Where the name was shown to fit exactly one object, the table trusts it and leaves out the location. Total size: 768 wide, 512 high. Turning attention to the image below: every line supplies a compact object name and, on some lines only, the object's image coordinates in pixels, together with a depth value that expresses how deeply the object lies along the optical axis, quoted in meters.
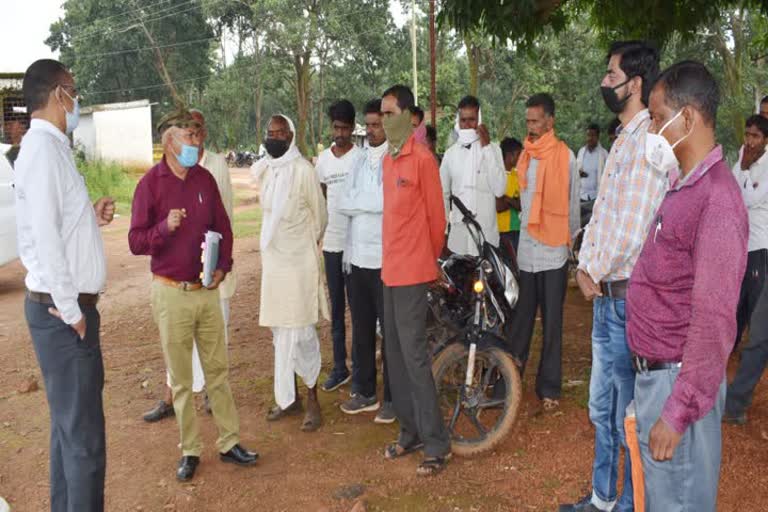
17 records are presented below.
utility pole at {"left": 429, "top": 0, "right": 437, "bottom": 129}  15.17
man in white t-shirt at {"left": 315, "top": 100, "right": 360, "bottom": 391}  5.37
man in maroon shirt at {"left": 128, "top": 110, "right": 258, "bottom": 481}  3.96
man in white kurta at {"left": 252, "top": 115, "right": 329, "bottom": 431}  4.73
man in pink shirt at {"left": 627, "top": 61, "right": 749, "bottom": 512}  1.97
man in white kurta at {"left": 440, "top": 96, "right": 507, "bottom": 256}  5.34
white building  28.64
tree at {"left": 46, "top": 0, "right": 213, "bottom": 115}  42.75
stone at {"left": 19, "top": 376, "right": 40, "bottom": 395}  5.55
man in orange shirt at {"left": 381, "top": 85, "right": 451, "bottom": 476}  3.99
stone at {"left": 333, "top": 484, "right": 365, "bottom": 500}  3.84
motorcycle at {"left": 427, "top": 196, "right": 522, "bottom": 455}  4.33
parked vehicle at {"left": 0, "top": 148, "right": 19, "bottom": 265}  8.20
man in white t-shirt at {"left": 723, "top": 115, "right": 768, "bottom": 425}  4.48
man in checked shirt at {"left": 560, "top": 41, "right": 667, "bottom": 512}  3.08
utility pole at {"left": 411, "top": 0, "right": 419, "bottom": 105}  22.46
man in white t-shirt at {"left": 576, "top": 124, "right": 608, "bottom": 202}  9.97
